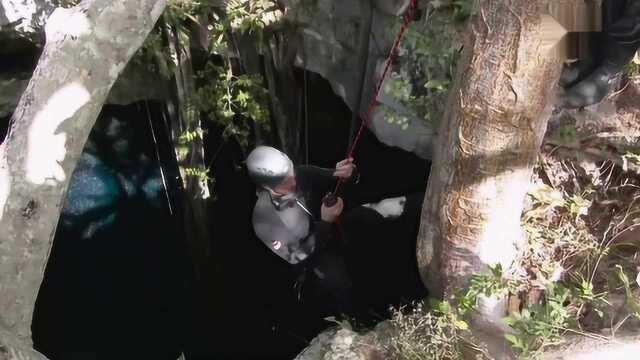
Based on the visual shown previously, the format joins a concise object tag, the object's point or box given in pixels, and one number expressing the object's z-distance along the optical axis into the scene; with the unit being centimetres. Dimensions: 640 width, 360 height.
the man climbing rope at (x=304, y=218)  341
